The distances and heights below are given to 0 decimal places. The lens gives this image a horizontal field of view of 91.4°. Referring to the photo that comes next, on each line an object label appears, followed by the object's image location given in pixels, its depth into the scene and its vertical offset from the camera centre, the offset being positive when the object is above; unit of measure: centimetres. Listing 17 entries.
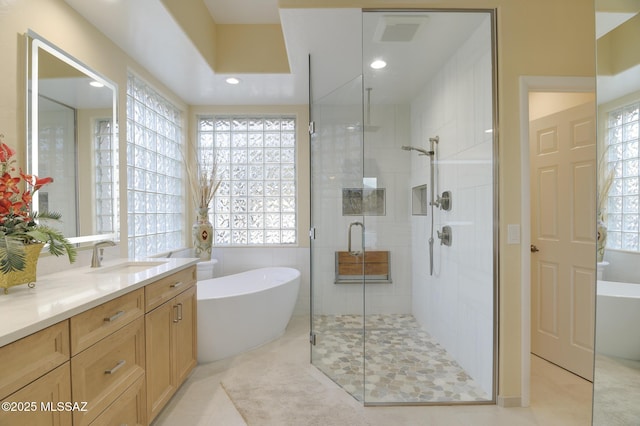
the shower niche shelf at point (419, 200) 257 +10
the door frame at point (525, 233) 196 -14
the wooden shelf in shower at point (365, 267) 247 -44
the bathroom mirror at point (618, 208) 112 +1
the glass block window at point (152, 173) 278 +42
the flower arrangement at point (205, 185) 357 +34
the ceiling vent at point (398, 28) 214 +130
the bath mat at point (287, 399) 185 -122
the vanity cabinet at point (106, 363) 95 -59
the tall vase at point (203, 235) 346 -24
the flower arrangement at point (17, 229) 124 -6
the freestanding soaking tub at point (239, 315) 247 -88
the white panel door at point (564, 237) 230 -21
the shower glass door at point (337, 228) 254 -13
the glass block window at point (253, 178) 384 +43
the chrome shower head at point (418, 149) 254 +51
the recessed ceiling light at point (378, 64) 238 +114
